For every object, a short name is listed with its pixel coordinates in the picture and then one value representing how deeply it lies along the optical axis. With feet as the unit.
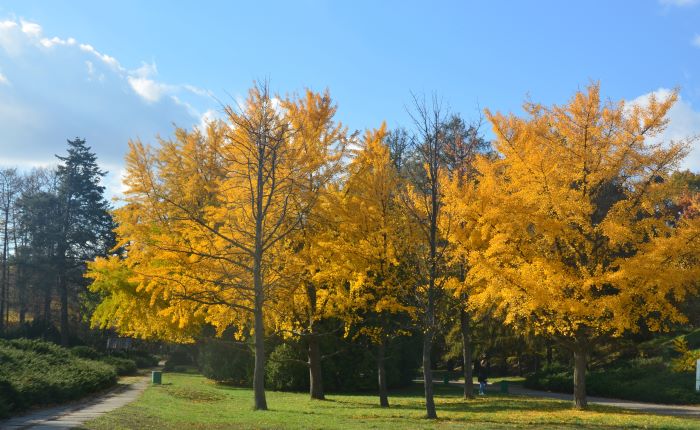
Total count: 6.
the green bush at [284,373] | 83.95
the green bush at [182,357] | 135.33
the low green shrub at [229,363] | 94.17
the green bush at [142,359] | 135.82
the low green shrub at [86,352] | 99.83
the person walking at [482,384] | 79.97
